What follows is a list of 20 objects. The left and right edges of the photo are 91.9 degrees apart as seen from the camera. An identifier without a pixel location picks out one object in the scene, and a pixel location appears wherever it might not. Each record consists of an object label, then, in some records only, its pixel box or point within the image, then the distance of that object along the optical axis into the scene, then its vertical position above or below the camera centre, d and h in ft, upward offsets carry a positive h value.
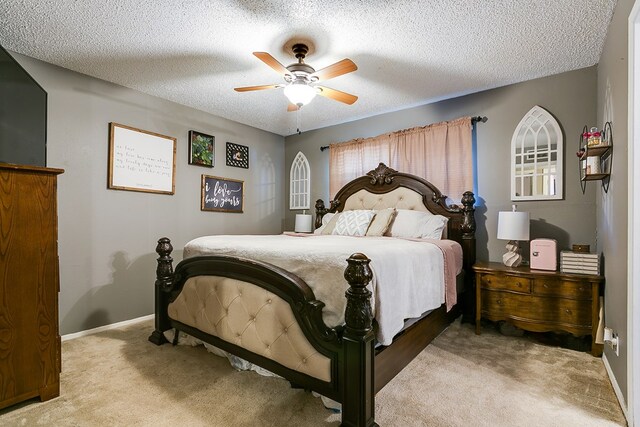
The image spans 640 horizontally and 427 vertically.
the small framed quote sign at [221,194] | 13.64 +0.88
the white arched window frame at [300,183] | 16.62 +1.70
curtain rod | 11.44 +3.59
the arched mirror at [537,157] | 10.07 +2.00
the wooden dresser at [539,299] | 8.09 -2.33
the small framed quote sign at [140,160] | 10.79 +1.94
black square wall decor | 14.58 +2.82
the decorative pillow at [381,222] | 11.43 -0.27
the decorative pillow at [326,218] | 13.65 -0.17
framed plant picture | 13.03 +2.80
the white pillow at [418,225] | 10.88 -0.34
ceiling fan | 7.69 +3.64
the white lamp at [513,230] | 9.56 -0.44
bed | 5.08 -2.20
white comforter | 5.66 -1.08
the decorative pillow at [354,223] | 11.63 -0.31
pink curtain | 11.75 +2.57
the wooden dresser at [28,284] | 5.62 -1.38
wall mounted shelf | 7.22 +1.48
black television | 8.21 +2.67
